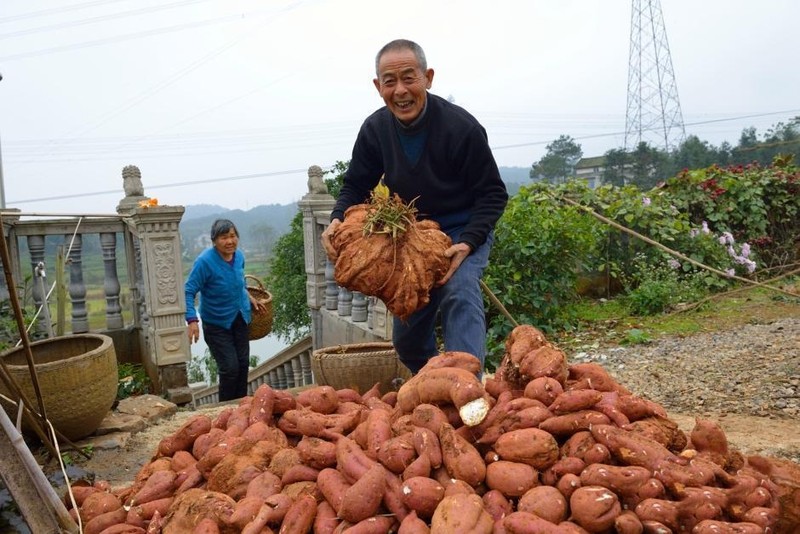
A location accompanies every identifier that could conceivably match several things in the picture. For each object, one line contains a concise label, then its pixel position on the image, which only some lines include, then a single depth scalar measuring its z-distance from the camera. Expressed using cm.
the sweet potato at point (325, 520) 168
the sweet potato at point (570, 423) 180
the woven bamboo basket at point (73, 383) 356
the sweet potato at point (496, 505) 160
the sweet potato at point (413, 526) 153
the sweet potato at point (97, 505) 207
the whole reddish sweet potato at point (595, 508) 151
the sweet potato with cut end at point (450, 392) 187
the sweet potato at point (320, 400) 245
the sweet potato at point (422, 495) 162
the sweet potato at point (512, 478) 166
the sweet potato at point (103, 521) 197
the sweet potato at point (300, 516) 168
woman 534
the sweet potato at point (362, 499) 165
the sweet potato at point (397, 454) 177
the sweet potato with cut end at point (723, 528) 145
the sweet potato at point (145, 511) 196
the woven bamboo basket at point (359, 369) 391
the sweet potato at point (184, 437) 242
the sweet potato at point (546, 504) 155
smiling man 283
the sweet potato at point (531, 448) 171
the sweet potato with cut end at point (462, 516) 148
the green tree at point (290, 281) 1444
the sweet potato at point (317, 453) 196
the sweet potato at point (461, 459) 169
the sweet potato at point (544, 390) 192
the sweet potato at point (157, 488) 208
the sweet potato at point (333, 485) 174
